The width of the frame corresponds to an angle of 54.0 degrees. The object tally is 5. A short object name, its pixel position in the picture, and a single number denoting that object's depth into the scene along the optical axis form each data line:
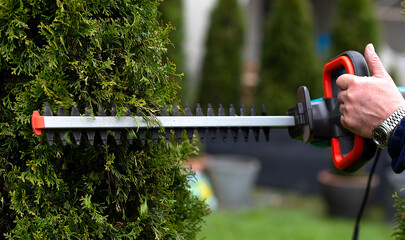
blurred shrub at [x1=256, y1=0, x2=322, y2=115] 7.00
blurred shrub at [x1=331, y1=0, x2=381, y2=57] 6.56
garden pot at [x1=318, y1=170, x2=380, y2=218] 5.02
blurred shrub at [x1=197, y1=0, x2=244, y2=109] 7.53
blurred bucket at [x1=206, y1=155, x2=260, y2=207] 5.28
